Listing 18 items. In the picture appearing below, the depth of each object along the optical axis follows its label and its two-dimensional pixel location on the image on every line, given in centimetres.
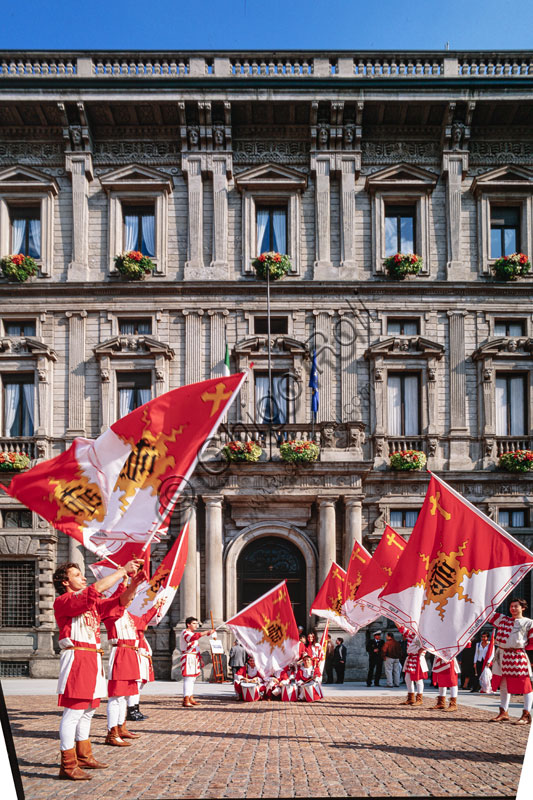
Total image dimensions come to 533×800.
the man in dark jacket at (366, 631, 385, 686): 1753
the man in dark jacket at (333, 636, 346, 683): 1761
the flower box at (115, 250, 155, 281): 1319
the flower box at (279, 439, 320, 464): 1391
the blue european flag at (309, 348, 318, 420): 1356
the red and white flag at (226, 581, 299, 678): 1352
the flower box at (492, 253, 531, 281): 1346
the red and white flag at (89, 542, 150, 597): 838
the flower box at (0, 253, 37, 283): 1211
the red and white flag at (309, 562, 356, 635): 1489
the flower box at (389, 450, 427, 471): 1392
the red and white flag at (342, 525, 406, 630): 1368
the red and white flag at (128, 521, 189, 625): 1248
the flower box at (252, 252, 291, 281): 1408
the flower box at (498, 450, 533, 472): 1292
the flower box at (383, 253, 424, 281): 1430
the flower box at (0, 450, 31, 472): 1102
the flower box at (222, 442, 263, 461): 1346
